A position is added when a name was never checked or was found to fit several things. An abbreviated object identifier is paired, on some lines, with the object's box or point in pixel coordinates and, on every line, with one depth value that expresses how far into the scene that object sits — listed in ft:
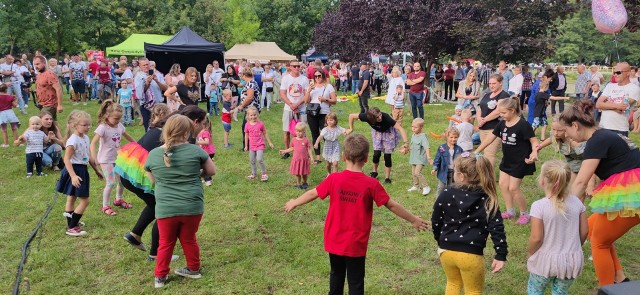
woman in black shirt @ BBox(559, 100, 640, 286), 13.06
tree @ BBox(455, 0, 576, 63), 52.80
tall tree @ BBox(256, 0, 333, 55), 156.66
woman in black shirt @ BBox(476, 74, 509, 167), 24.44
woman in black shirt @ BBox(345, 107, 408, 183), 24.54
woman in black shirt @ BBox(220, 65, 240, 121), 41.89
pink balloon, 28.48
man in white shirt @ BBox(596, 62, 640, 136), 22.24
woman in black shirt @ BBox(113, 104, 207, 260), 16.12
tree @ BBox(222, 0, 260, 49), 134.82
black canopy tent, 58.49
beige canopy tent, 116.67
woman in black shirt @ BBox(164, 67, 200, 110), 30.96
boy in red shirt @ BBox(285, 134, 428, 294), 11.59
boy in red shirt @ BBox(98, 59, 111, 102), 57.93
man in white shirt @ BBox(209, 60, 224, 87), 49.54
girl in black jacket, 11.07
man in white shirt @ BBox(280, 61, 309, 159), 30.66
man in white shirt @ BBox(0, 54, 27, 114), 50.60
